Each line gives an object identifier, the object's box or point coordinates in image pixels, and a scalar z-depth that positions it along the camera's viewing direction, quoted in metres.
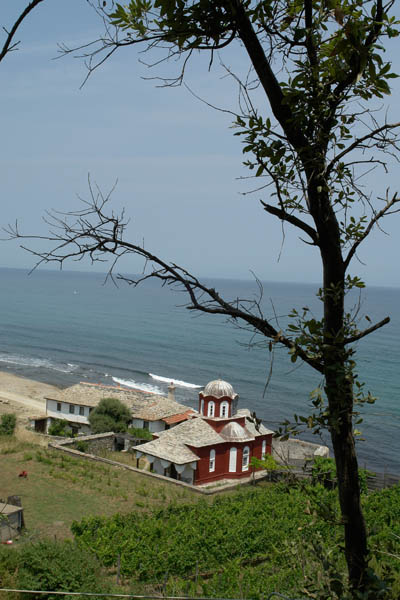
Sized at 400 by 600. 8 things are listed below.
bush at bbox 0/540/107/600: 13.64
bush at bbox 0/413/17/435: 37.69
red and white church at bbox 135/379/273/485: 31.38
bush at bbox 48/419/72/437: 41.09
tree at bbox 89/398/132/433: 40.03
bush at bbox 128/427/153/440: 38.66
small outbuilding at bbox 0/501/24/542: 19.45
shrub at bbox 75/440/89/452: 34.50
